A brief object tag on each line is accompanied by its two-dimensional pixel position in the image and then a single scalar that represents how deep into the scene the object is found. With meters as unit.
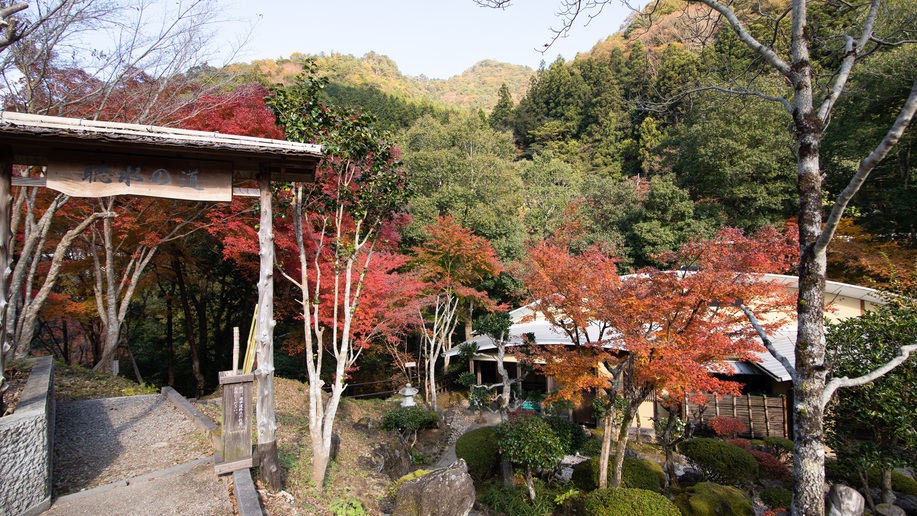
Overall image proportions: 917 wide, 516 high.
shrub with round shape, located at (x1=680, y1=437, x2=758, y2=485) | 8.25
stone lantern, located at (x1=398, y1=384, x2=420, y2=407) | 11.86
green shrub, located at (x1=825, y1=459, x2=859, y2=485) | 6.58
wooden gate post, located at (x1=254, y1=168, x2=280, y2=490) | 4.63
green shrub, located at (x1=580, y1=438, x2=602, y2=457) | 9.25
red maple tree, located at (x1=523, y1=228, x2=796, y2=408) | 6.71
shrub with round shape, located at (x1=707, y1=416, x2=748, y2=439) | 10.62
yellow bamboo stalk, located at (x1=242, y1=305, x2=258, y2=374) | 5.41
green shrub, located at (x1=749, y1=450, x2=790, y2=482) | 8.54
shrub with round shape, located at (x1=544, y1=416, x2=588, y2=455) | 8.00
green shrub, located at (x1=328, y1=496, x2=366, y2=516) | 4.97
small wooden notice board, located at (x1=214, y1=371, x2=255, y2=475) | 4.54
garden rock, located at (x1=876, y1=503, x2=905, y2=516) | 5.91
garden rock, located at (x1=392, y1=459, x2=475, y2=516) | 4.74
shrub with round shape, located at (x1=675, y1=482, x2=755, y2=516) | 6.84
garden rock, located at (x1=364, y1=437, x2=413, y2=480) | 8.16
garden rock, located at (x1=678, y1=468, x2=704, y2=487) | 8.70
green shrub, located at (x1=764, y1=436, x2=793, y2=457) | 9.42
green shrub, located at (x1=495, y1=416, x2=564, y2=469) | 7.55
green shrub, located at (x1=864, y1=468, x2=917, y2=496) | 6.95
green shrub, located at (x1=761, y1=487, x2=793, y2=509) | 7.12
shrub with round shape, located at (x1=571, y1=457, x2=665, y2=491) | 7.78
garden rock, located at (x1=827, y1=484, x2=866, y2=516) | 3.99
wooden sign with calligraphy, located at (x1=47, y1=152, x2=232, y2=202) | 3.96
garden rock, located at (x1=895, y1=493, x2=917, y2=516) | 6.65
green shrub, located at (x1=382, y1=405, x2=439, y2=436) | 10.44
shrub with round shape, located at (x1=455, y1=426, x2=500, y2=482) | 8.77
